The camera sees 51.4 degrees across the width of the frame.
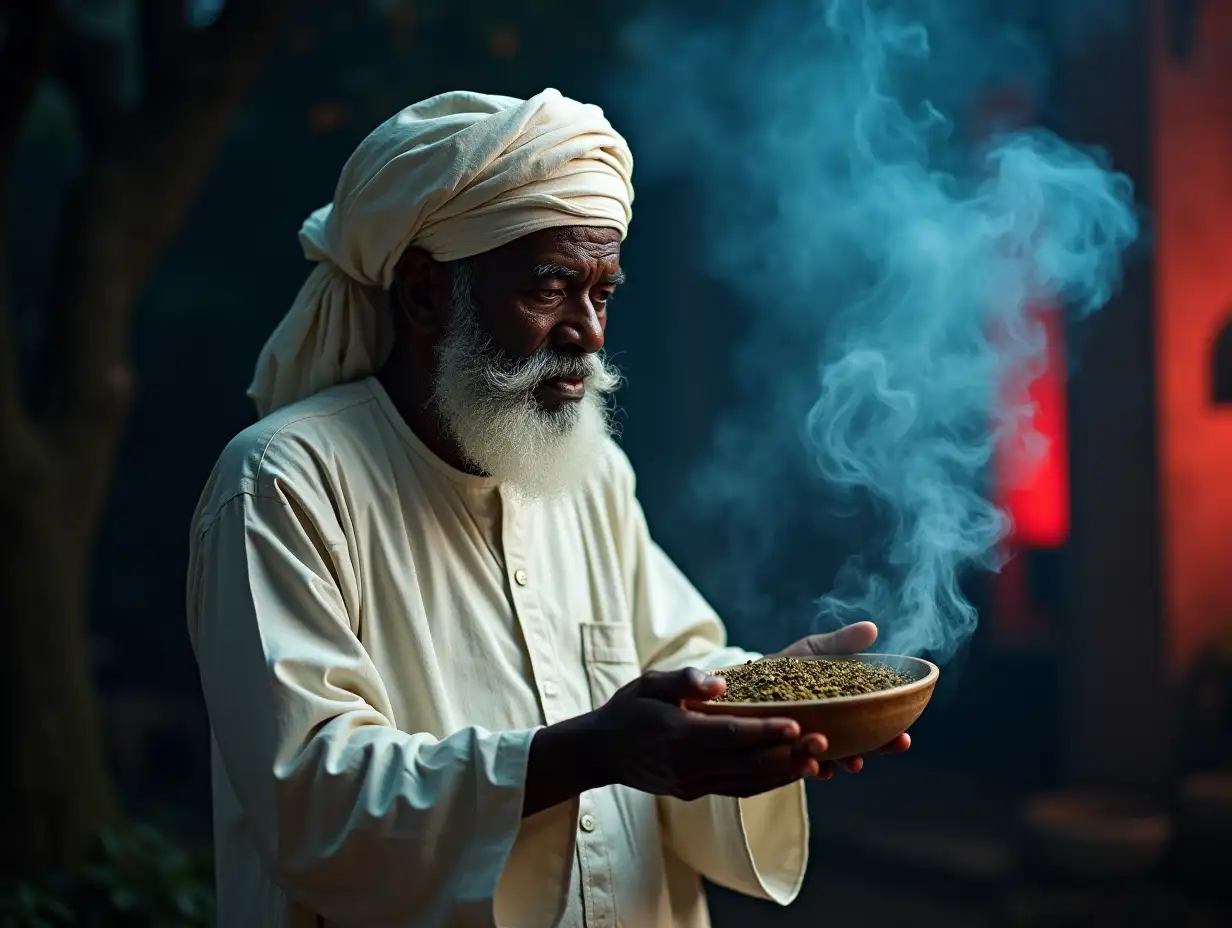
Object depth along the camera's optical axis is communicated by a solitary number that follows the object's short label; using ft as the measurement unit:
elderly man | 7.32
